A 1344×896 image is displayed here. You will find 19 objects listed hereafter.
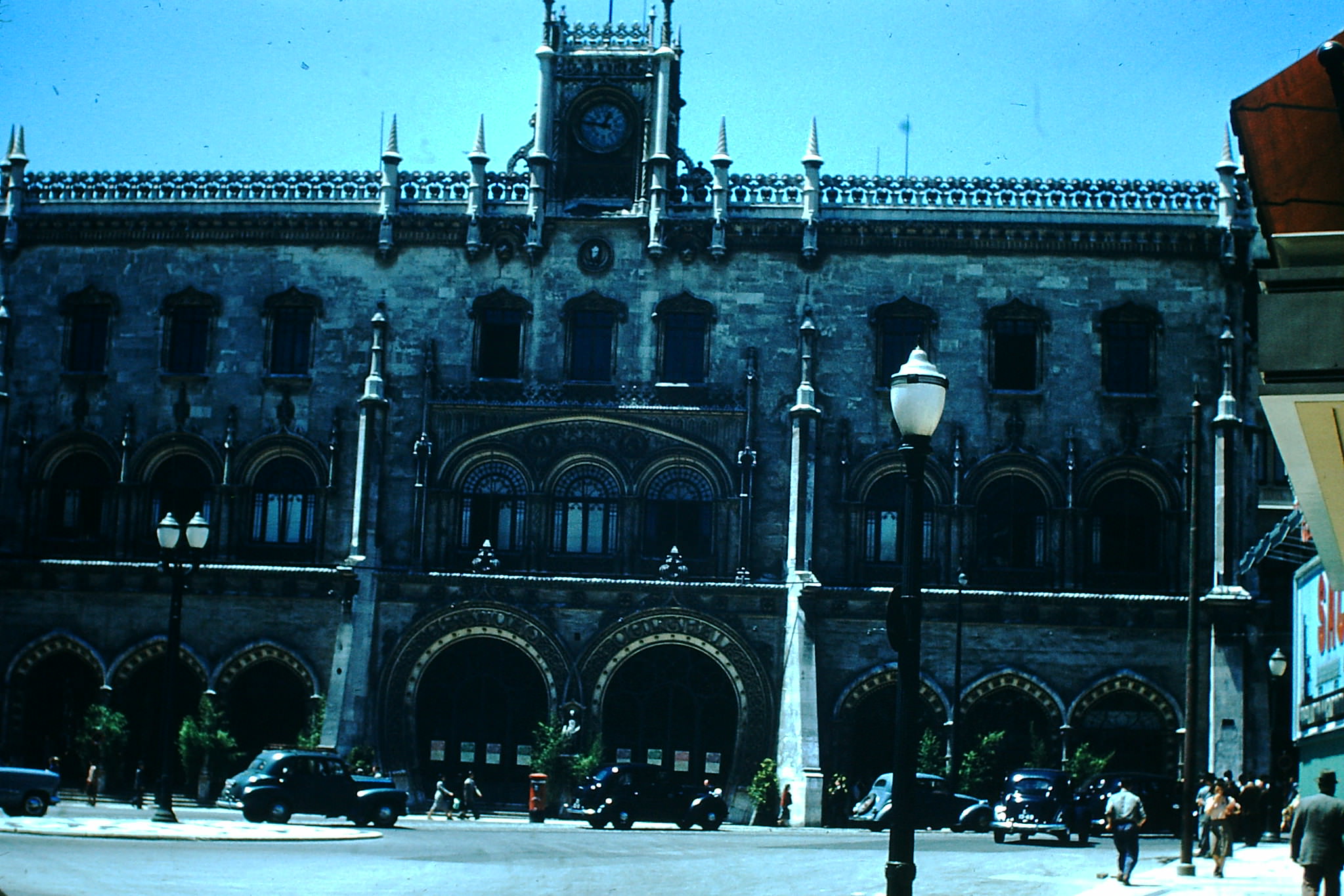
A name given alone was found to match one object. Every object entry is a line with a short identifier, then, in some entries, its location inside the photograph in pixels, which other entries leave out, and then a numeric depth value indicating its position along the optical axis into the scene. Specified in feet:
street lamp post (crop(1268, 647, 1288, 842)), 112.27
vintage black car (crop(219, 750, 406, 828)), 108.37
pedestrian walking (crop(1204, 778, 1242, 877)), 85.35
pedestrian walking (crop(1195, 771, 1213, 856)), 100.94
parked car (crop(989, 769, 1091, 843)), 109.29
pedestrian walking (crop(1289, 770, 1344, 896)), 55.26
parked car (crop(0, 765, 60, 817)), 99.09
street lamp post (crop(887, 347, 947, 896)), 42.98
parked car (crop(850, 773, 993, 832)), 122.83
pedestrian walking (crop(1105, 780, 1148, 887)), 77.51
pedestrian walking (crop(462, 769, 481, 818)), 128.06
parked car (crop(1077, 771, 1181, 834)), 120.26
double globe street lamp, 98.43
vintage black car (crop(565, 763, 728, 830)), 118.73
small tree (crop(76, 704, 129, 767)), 135.54
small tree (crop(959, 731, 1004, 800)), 130.62
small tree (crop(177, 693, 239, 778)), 132.77
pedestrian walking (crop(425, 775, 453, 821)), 127.03
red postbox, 127.13
